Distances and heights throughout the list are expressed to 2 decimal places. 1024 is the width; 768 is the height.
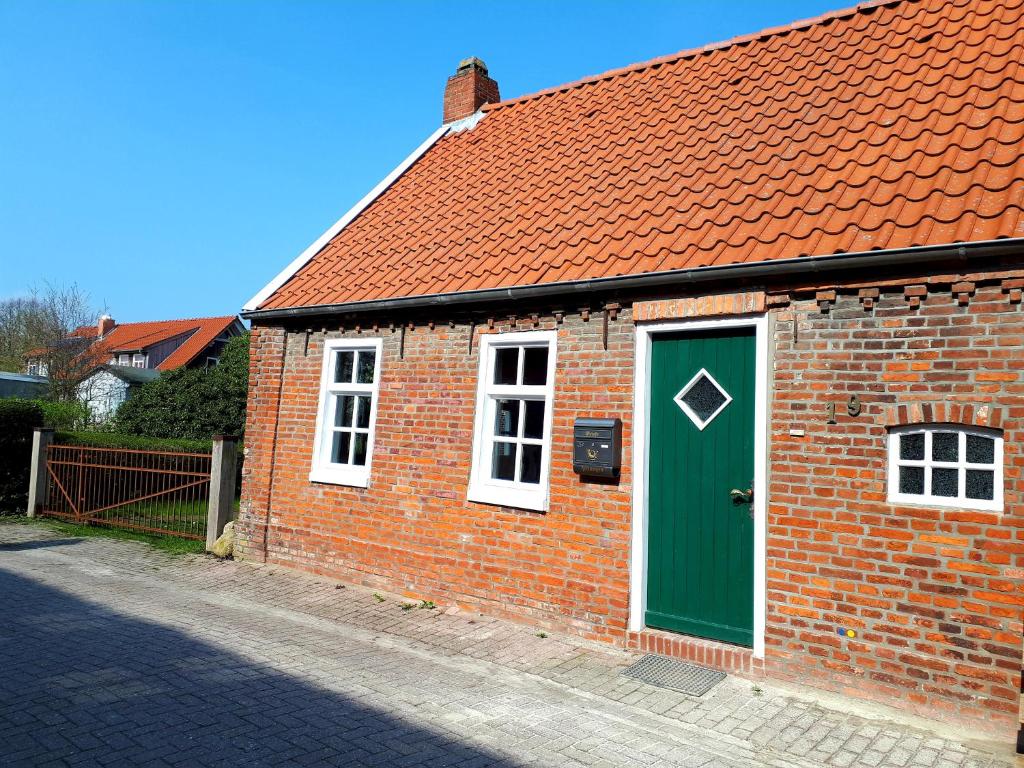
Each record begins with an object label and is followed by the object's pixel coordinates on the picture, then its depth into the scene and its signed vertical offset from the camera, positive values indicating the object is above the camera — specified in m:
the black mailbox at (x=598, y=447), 6.90 +0.04
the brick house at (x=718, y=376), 5.37 +0.73
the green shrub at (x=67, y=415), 22.59 +0.18
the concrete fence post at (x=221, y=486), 11.04 -0.85
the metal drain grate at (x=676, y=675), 5.87 -1.78
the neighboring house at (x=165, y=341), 48.84 +5.76
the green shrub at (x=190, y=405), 20.88 +0.62
